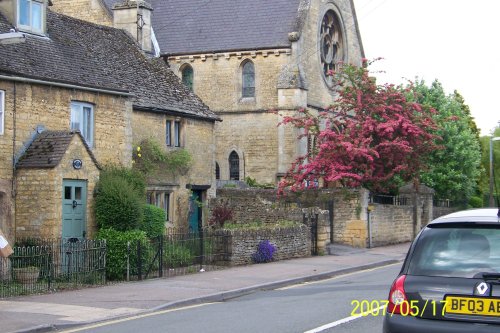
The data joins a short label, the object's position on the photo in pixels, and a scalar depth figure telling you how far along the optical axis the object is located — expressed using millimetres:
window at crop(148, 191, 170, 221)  29878
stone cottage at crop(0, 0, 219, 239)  21734
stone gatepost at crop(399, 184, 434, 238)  38594
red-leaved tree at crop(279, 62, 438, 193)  33812
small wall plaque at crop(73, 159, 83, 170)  22172
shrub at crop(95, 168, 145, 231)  22656
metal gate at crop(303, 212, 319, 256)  29406
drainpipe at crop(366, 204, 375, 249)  33219
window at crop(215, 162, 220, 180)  44719
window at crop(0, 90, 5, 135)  21875
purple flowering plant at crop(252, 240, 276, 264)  25734
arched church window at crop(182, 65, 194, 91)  45688
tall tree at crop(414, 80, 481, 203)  45719
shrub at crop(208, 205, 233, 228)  31938
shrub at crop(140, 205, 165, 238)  26094
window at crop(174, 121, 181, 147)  31375
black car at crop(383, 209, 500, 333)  7652
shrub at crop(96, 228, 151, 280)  20953
